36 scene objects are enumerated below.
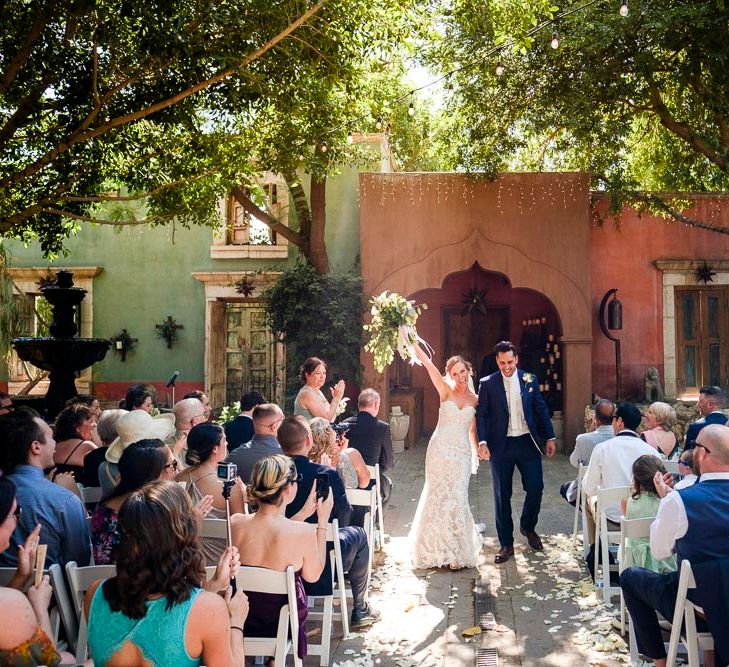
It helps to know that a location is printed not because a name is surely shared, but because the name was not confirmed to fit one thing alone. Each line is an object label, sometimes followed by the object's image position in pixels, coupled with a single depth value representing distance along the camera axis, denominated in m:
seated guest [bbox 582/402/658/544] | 5.61
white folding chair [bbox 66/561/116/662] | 3.33
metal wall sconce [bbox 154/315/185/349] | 15.66
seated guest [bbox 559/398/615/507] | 6.73
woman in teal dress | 2.38
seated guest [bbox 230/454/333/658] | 3.66
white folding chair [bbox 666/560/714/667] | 3.57
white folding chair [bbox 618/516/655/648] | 4.23
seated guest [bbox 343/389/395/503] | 6.56
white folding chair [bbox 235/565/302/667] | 3.55
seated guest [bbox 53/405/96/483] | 5.27
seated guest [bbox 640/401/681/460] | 6.47
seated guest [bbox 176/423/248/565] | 4.32
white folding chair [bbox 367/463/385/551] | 6.63
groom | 6.62
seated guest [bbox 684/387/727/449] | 5.87
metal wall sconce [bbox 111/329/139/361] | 15.68
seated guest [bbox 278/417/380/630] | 4.46
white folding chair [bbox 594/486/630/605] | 5.13
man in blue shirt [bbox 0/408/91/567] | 3.61
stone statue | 13.00
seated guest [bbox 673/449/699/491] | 4.71
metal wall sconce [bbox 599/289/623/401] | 13.03
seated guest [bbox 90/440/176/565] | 3.62
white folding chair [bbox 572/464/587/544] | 6.71
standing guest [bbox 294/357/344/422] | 6.91
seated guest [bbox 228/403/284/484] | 5.17
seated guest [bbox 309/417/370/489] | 5.11
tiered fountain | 9.68
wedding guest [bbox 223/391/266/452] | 6.62
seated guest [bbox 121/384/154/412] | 6.31
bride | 6.29
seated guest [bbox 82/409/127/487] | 5.14
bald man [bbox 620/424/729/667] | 3.48
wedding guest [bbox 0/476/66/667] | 2.48
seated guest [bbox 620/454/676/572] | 4.45
